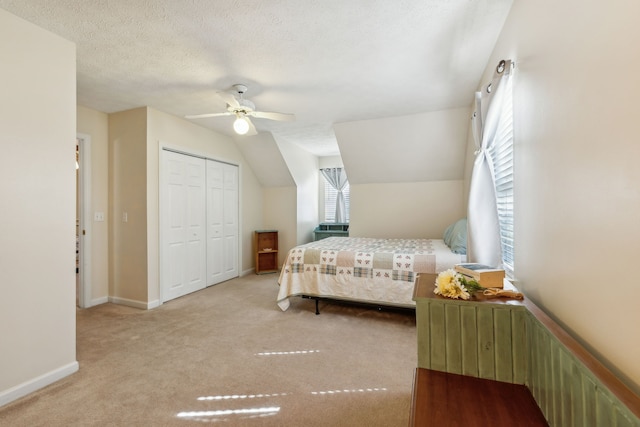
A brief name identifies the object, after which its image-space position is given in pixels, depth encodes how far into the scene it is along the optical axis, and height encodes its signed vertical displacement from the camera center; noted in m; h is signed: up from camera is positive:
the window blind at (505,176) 1.94 +0.27
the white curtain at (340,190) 6.28 +0.57
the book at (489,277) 1.40 -0.32
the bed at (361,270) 2.94 -0.60
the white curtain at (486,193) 1.87 +0.15
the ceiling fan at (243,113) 2.86 +1.06
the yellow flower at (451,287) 1.32 -0.34
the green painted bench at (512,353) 0.79 -0.53
